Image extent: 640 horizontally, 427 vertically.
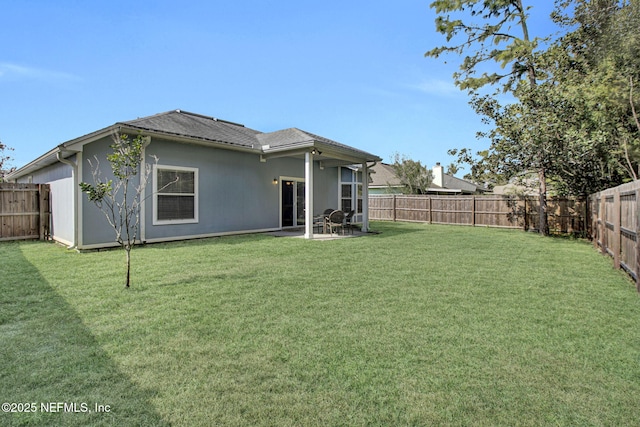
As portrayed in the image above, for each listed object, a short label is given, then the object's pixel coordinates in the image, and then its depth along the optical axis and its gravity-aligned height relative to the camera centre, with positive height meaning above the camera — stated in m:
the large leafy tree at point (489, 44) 13.79 +8.05
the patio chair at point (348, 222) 12.51 -0.43
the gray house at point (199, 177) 8.16 +1.12
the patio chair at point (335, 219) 11.48 -0.28
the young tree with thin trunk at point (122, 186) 5.06 +0.66
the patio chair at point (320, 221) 11.92 -0.41
